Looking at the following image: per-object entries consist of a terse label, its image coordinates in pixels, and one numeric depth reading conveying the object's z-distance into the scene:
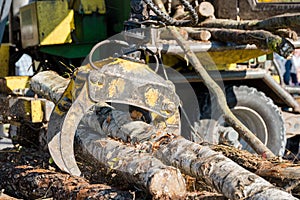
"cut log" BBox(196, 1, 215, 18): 10.01
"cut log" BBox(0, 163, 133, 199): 6.96
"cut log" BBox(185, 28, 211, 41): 9.78
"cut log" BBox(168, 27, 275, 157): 8.51
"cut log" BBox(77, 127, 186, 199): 6.41
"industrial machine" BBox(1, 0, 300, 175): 8.54
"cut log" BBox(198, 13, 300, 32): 8.66
